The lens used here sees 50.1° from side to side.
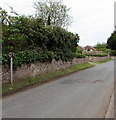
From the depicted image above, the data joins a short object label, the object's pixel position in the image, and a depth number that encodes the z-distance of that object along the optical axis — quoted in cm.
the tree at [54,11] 2377
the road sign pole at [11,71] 784
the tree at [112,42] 6134
